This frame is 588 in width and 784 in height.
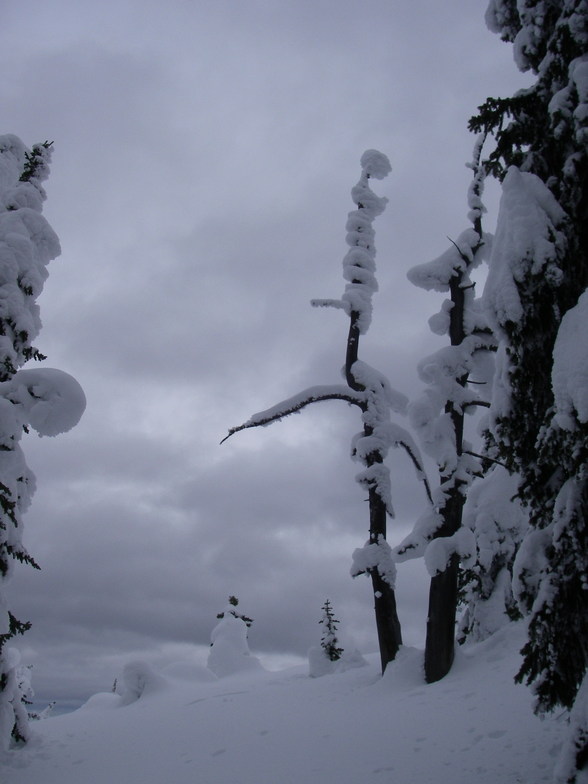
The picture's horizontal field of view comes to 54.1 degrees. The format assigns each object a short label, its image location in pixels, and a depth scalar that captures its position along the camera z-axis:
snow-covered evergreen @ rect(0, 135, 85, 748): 10.24
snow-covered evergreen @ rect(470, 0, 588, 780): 5.74
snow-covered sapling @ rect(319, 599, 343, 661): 25.25
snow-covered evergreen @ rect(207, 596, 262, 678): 24.92
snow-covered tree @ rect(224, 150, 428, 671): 13.42
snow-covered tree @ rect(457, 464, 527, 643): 14.61
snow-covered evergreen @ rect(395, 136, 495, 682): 12.09
